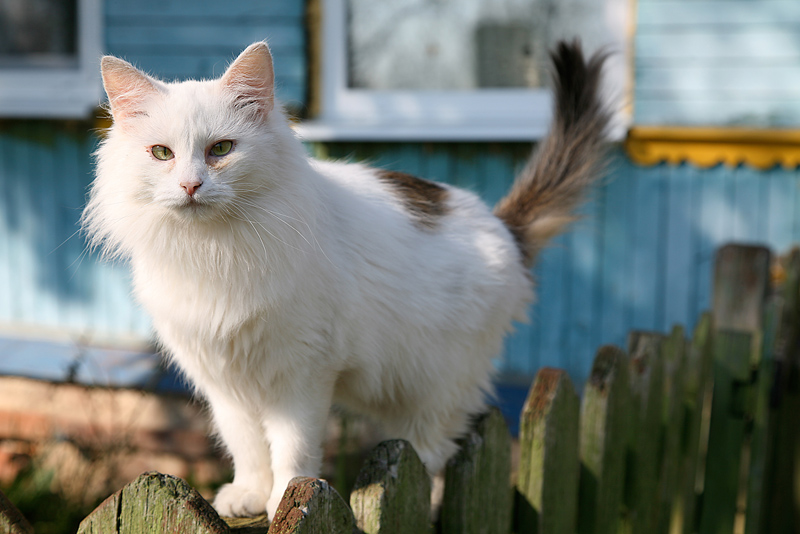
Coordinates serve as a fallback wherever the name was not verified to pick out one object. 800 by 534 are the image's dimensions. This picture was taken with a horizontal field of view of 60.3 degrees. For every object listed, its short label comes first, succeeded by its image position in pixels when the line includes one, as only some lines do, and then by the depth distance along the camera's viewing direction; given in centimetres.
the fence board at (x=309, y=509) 79
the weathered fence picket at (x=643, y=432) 165
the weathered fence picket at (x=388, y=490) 97
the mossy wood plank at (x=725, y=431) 214
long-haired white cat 121
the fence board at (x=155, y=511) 80
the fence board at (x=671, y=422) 182
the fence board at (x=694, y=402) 197
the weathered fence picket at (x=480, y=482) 122
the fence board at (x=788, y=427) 251
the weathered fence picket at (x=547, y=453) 136
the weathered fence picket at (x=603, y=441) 149
